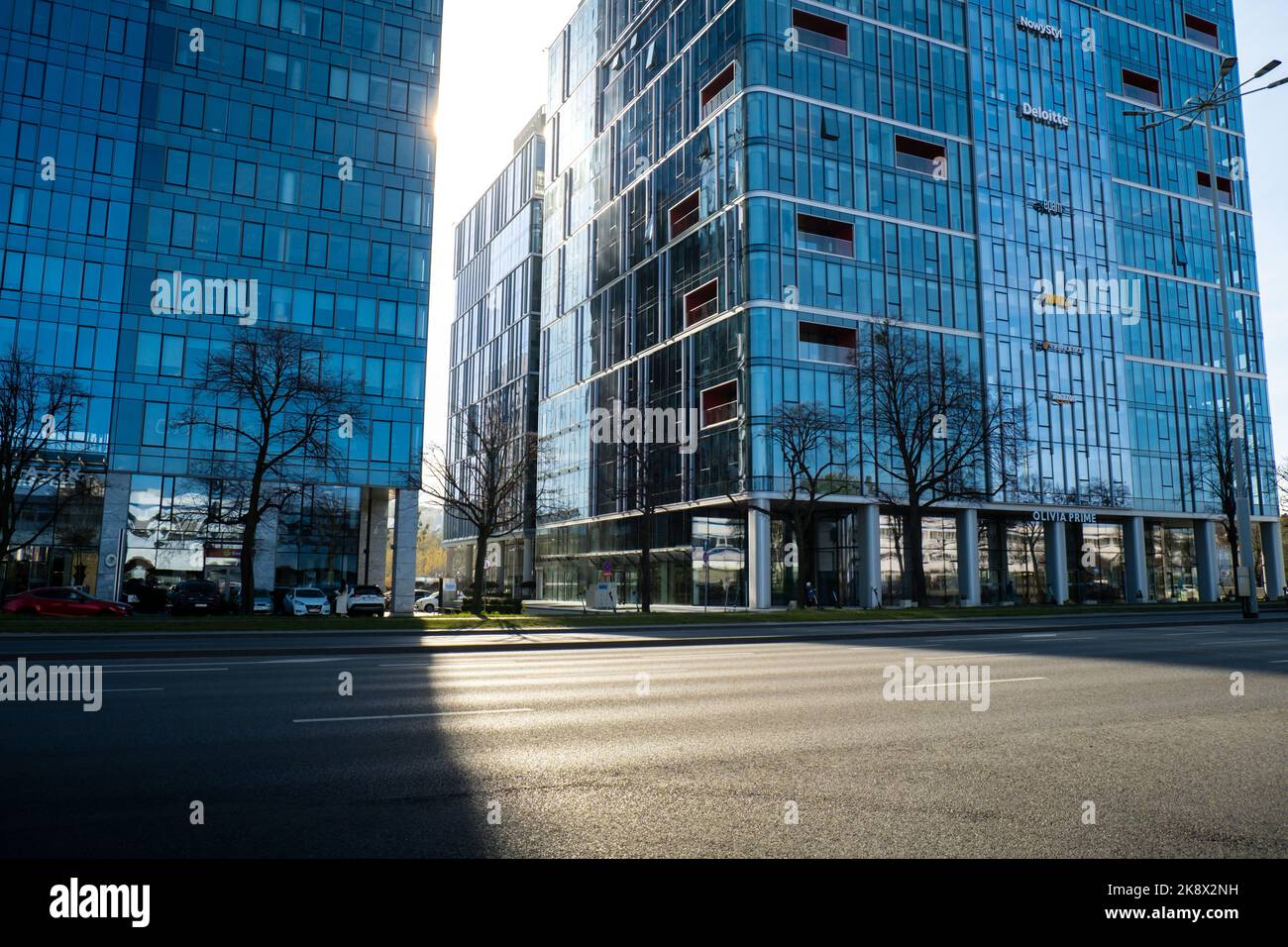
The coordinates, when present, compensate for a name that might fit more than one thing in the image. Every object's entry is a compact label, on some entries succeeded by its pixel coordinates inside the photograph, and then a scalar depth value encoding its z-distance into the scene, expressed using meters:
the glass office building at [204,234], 44.53
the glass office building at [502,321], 88.88
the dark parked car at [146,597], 40.31
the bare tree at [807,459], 42.38
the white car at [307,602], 38.62
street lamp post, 29.53
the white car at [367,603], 39.09
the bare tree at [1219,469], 55.18
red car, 31.58
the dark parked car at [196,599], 35.88
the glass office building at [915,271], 51.62
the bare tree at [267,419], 34.84
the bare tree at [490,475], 40.25
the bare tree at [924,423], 41.28
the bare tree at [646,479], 41.12
